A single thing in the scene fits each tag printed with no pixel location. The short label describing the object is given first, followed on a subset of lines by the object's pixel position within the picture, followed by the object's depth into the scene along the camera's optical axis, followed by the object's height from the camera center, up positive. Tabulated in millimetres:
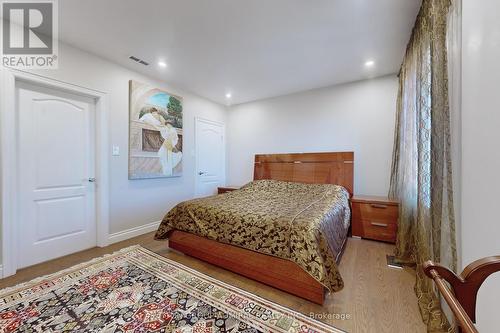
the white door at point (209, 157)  4305 +175
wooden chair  607 -356
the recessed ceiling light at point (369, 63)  2867 +1426
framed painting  3164 +523
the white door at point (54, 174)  2270 -115
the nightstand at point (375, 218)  2875 -756
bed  1661 -664
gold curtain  1370 +34
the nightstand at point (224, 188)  4391 -507
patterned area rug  1429 -1096
